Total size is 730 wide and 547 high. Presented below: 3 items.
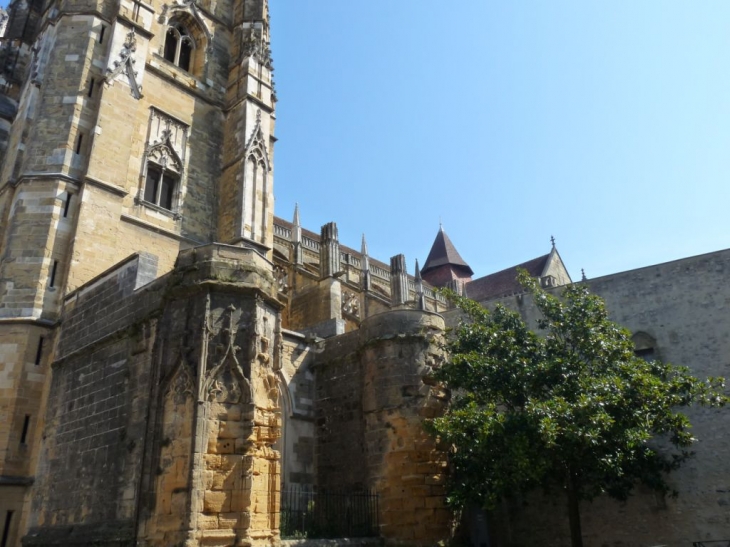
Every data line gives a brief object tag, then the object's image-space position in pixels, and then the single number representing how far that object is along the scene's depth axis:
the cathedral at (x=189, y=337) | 8.89
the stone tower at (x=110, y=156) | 12.70
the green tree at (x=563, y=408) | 10.48
